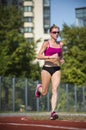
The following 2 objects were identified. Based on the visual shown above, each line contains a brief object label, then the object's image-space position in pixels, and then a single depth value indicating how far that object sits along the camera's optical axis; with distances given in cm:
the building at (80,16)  3989
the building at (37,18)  5535
